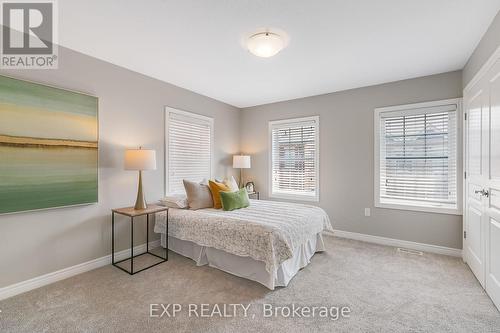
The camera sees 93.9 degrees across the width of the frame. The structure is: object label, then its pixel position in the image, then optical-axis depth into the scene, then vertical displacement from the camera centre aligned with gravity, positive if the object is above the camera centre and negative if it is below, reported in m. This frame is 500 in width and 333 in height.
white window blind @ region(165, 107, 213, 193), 3.67 +0.31
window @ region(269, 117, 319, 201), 4.35 +0.16
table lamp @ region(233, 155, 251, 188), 4.66 +0.08
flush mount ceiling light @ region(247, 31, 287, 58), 2.25 +1.22
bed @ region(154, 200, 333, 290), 2.33 -0.80
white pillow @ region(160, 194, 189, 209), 3.29 -0.51
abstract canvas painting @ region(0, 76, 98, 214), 2.16 +0.19
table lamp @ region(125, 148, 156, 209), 2.79 +0.06
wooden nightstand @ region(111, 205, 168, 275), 2.68 -0.55
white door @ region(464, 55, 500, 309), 2.02 -0.14
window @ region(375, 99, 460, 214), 3.23 +0.15
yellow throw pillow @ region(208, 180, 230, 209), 3.38 -0.35
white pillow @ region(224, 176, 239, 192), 3.69 -0.29
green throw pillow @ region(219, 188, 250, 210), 3.21 -0.48
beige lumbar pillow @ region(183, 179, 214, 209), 3.30 -0.42
